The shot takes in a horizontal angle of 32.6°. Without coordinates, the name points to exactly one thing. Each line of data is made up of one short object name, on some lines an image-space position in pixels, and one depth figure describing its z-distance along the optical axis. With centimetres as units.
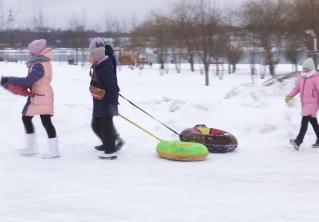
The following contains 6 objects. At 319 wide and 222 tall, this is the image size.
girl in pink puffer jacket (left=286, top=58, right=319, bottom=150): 773
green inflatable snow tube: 682
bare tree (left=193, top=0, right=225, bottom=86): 2677
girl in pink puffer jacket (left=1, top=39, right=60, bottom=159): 662
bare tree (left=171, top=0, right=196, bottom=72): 2985
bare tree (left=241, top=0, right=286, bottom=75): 3009
